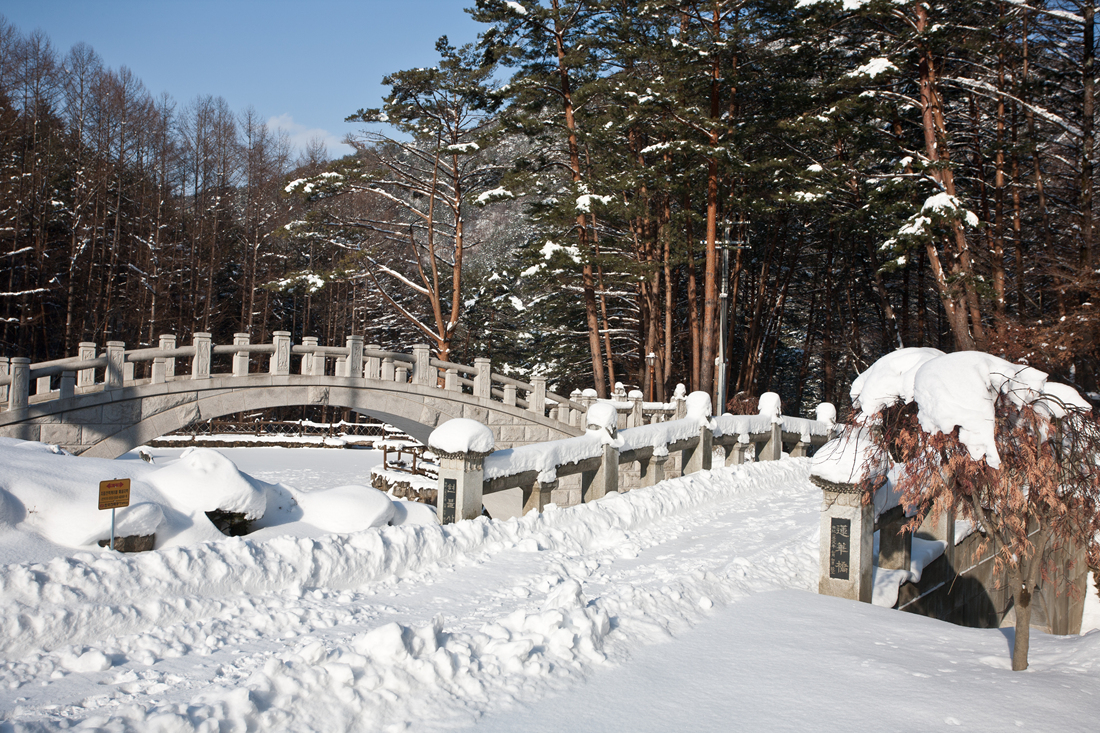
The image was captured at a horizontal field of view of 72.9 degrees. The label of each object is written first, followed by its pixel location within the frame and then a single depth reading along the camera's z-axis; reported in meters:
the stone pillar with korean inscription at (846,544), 7.49
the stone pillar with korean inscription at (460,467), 8.58
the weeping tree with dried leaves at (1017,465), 4.93
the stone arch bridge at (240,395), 14.86
